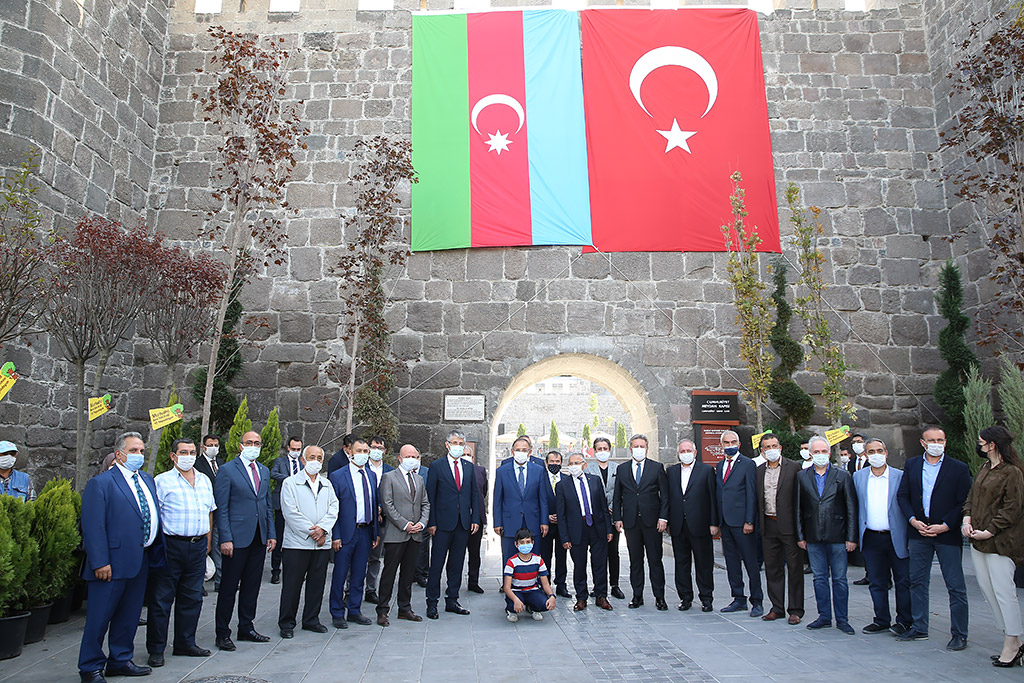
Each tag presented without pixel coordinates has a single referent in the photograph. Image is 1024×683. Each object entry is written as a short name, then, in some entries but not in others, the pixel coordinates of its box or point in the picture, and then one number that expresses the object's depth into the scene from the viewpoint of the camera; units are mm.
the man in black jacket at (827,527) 5543
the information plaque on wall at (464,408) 9945
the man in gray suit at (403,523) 5946
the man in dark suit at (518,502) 6441
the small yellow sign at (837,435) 7652
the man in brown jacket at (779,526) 5805
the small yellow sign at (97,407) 6340
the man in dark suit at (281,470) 7367
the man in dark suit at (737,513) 6254
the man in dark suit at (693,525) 6379
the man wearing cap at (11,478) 5677
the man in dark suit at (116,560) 4164
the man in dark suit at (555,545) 6719
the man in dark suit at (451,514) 6293
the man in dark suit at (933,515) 4996
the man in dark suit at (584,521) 6547
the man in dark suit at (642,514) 6496
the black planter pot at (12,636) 4535
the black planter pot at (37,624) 4926
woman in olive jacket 4445
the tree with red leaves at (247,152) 8047
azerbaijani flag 10398
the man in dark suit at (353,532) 5629
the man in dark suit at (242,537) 5035
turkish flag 10445
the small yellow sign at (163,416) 6410
